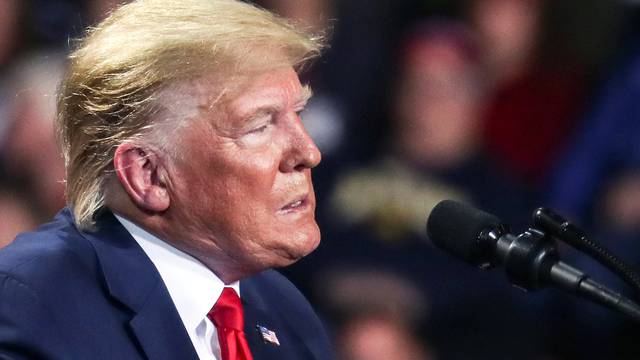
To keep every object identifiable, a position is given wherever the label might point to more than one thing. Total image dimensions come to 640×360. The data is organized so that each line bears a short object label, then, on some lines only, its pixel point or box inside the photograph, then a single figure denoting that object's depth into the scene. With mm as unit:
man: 5100
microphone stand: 4930
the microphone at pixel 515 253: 4931
